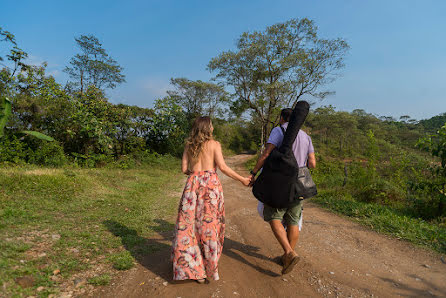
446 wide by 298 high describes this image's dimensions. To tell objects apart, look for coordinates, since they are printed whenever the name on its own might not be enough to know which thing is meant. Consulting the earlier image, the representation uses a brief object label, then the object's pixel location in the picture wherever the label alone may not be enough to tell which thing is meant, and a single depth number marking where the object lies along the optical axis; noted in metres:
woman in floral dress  2.62
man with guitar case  2.76
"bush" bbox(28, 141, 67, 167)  8.16
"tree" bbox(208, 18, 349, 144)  14.74
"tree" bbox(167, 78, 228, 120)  27.56
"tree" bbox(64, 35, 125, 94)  21.81
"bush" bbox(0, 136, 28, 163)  7.46
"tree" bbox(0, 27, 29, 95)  8.02
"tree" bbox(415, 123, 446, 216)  4.85
